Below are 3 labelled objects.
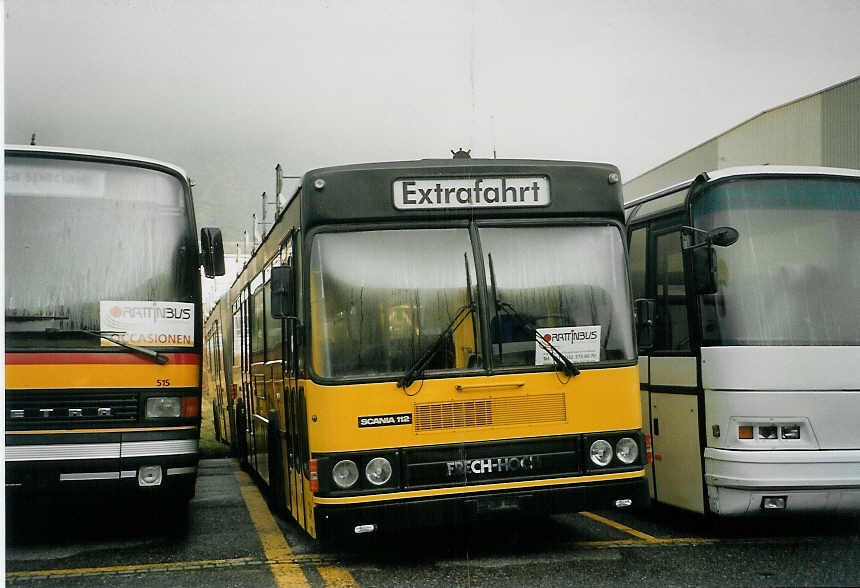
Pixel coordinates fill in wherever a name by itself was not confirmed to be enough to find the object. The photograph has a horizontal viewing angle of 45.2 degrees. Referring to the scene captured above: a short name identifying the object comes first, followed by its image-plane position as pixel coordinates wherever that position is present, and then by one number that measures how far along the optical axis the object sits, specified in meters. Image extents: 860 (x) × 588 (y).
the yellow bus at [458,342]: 6.68
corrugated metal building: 11.38
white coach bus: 7.33
